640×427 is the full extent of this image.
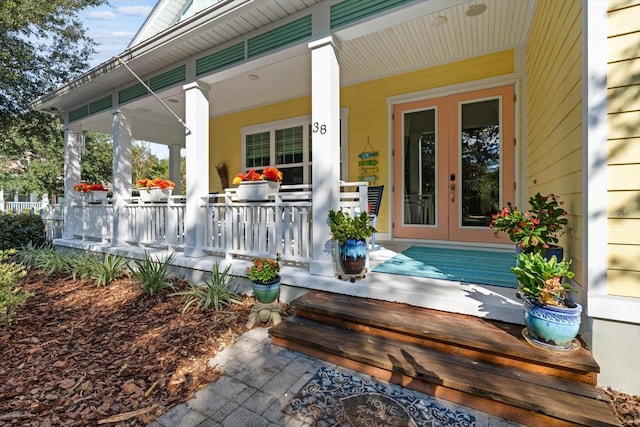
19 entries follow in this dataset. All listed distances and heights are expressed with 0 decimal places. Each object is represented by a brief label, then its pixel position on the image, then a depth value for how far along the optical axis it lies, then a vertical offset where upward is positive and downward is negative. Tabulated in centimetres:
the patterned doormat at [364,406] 154 -106
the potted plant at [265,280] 269 -61
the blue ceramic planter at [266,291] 268 -71
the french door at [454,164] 414 +69
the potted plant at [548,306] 168 -54
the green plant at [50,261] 481 -81
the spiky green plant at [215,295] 303 -88
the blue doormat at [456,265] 279 -59
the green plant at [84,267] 433 -81
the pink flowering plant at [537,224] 205 -9
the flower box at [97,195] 561 +31
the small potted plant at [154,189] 456 +33
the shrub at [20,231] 642 -42
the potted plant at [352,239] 272 -25
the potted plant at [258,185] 347 +31
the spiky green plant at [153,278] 350 -79
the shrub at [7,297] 275 -80
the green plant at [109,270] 404 -82
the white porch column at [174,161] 780 +132
